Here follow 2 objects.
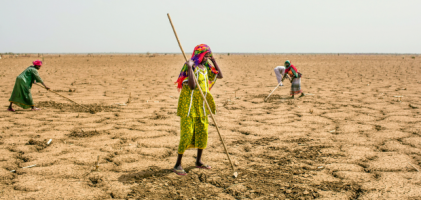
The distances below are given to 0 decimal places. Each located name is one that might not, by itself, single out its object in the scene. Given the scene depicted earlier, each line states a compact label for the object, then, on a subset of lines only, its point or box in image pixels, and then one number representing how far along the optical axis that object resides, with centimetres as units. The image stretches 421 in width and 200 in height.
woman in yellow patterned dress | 315
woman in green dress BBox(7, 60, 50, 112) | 621
